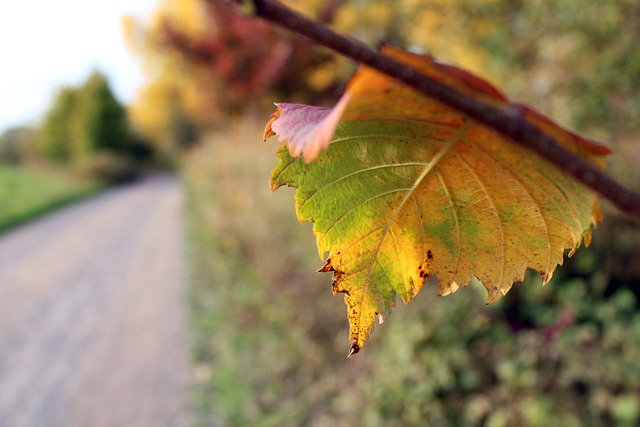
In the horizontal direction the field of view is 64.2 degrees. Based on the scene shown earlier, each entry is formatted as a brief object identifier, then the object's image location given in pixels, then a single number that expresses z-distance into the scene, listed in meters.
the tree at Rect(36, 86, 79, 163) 24.80
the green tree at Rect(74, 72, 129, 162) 22.76
